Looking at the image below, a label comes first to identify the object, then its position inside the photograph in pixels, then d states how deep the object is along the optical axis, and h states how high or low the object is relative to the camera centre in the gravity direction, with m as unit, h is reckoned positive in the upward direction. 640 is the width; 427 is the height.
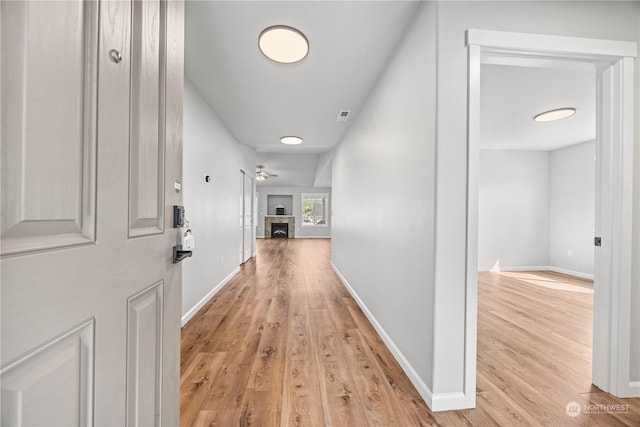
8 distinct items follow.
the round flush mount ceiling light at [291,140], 4.81 +1.33
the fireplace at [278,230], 12.56 -0.79
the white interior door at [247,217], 5.84 -0.11
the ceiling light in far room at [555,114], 3.55 +1.38
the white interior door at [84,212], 0.44 +0.00
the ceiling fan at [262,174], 8.59 +1.37
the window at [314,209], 12.77 +0.21
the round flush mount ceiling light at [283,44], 1.98 +1.30
